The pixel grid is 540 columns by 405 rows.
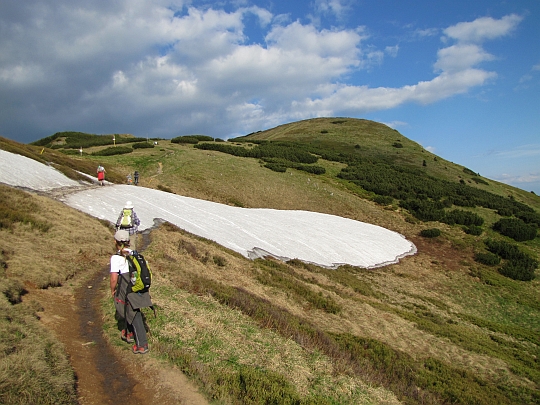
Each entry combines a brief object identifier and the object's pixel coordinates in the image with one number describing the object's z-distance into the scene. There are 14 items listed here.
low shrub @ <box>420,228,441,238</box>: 46.84
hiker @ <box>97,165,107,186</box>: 34.58
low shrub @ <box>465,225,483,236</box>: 48.28
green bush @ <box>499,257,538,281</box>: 37.94
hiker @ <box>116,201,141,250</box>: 12.75
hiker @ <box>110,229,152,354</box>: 8.06
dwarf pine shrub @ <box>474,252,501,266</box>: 40.69
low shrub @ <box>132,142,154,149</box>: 67.44
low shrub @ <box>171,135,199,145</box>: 78.83
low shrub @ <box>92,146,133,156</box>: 60.51
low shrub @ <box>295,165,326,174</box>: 66.50
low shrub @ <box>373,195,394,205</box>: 56.75
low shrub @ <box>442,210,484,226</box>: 51.44
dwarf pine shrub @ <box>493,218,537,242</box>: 48.97
